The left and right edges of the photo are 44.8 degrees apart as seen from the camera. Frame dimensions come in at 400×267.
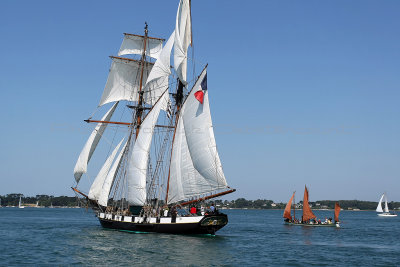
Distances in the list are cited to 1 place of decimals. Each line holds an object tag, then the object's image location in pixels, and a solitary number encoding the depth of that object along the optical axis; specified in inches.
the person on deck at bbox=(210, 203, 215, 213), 1988.9
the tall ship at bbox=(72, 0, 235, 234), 1987.0
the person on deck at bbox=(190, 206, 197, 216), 2007.9
